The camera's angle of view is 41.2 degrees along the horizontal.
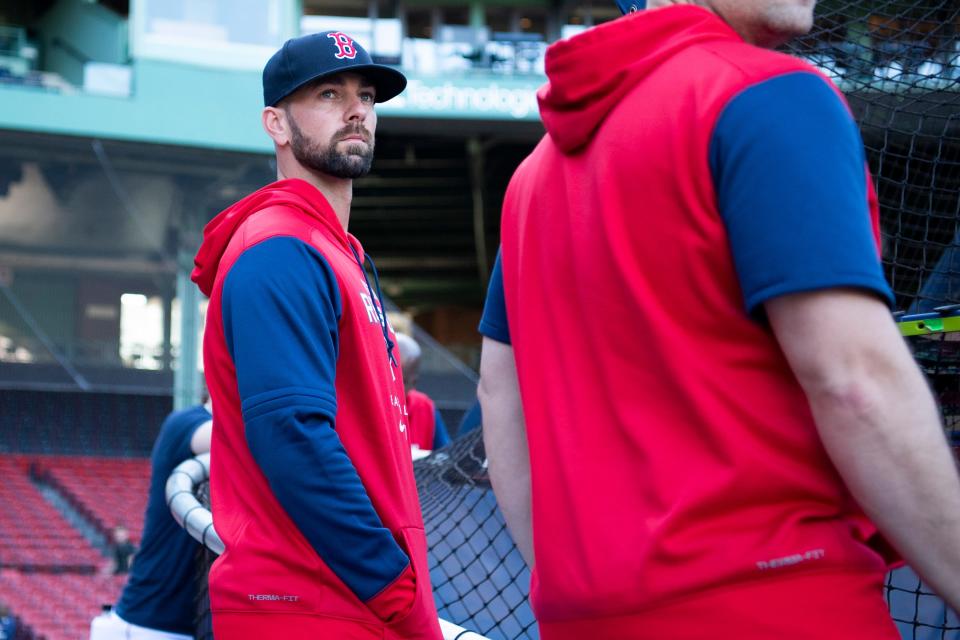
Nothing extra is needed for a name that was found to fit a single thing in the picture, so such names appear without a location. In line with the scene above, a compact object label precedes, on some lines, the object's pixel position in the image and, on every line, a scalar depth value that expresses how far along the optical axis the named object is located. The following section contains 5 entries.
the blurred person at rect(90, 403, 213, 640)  4.02
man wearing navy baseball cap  2.21
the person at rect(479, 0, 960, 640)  1.24
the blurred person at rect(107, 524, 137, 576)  15.30
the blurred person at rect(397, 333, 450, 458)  6.52
